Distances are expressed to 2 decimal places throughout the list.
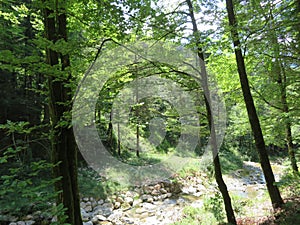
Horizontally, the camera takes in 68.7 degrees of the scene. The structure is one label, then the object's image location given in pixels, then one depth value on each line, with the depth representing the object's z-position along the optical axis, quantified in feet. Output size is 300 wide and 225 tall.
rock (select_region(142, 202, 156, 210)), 22.39
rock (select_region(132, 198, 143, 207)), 23.56
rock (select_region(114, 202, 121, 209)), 22.49
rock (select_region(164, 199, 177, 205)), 23.79
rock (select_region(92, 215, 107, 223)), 18.63
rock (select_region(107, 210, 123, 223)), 19.00
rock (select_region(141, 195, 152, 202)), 24.71
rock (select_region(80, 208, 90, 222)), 18.91
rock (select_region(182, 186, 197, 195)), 27.27
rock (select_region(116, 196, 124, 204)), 23.50
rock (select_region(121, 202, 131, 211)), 22.44
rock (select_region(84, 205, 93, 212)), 21.12
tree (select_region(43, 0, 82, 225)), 7.43
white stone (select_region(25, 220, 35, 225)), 16.48
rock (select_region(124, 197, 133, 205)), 23.67
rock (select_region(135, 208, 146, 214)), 21.38
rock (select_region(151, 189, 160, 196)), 26.22
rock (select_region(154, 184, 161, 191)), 27.47
